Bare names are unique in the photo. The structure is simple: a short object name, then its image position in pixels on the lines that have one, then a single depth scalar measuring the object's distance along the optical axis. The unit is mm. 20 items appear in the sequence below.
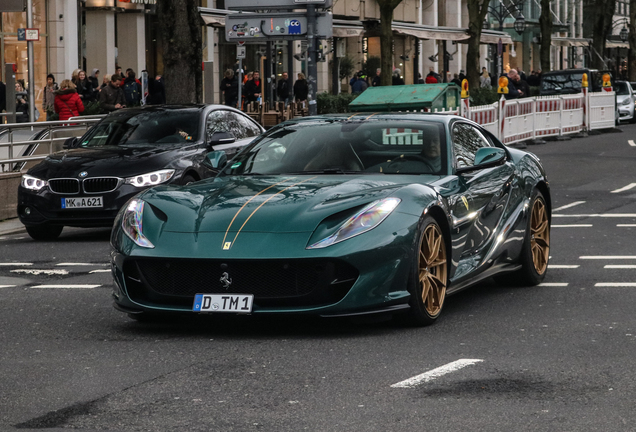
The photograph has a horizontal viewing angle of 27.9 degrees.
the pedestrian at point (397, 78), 42438
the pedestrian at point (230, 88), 33938
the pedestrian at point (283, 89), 39062
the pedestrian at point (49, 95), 27234
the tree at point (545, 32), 53481
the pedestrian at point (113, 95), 27448
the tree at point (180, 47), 20203
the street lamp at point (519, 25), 60094
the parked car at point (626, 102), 46750
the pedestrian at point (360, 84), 42031
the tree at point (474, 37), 43688
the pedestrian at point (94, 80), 31266
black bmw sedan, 13427
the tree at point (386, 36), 37344
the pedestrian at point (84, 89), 28850
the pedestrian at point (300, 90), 38469
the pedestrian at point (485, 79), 47188
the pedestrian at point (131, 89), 31078
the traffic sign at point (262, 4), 20453
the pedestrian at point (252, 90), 34969
